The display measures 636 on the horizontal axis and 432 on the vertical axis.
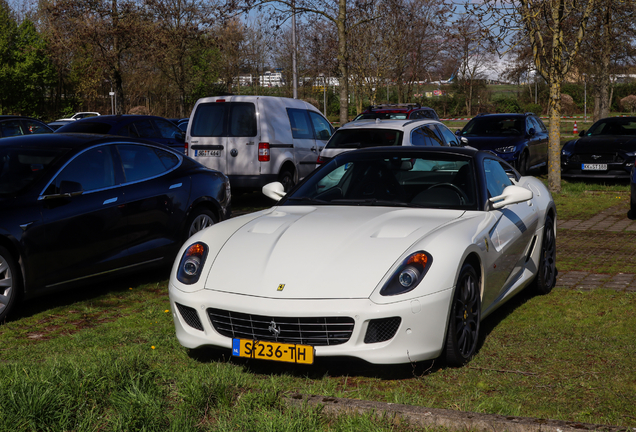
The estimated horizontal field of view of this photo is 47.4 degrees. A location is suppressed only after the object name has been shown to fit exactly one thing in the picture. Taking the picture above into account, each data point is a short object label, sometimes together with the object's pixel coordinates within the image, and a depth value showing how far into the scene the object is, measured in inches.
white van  525.0
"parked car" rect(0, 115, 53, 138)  650.2
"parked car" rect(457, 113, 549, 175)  700.7
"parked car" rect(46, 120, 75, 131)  1204.4
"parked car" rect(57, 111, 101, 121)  1897.6
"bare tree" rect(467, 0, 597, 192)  573.6
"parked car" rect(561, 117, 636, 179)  633.6
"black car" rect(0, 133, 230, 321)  241.8
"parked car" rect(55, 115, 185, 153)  558.6
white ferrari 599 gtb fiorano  167.9
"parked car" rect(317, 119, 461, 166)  482.3
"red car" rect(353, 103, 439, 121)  706.5
